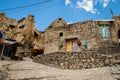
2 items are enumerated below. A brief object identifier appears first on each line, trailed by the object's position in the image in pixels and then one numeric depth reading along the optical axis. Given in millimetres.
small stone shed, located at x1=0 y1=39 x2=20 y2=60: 10781
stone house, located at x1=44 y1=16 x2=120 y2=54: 10575
